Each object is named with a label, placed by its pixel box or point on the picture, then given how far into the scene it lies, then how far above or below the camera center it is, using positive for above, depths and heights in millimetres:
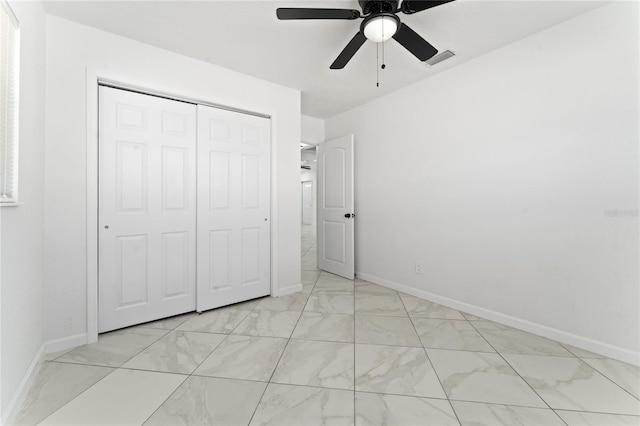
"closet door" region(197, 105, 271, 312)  2564 +55
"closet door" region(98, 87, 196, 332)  2105 +35
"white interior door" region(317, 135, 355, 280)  3691 +85
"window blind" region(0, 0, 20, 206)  1217 +554
